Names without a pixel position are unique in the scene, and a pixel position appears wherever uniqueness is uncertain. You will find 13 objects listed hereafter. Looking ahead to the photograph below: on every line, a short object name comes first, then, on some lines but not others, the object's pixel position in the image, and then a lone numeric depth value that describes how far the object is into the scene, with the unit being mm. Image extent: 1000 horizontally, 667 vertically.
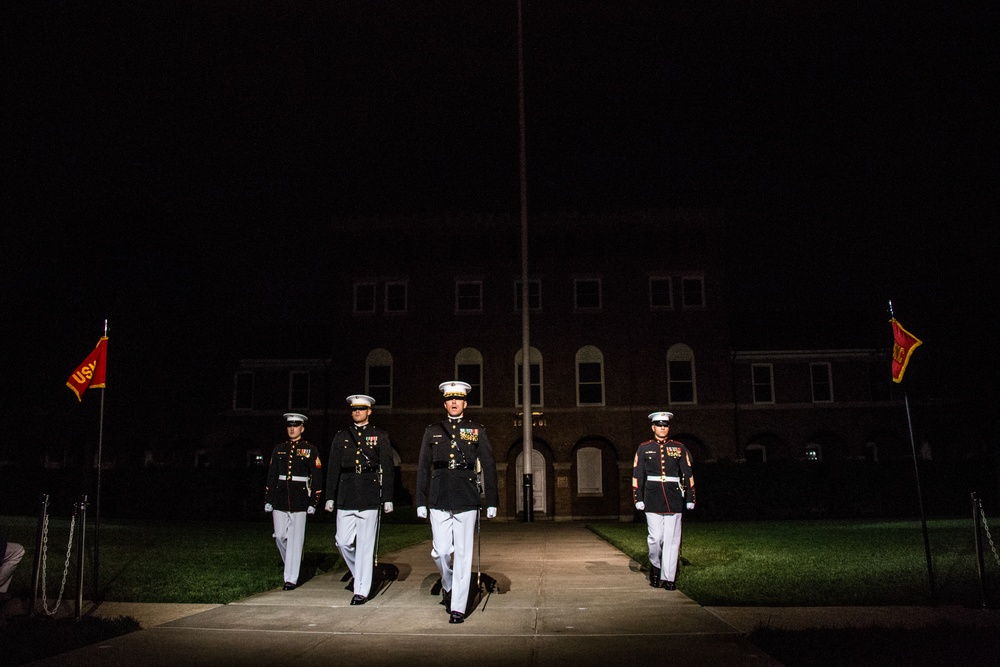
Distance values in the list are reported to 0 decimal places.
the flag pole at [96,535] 8961
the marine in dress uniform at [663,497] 10312
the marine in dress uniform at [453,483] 8445
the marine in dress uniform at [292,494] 10500
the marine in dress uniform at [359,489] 9312
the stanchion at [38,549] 8047
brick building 36750
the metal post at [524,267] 24297
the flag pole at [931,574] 8909
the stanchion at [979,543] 8789
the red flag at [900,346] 12172
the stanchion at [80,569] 7580
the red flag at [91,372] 10664
